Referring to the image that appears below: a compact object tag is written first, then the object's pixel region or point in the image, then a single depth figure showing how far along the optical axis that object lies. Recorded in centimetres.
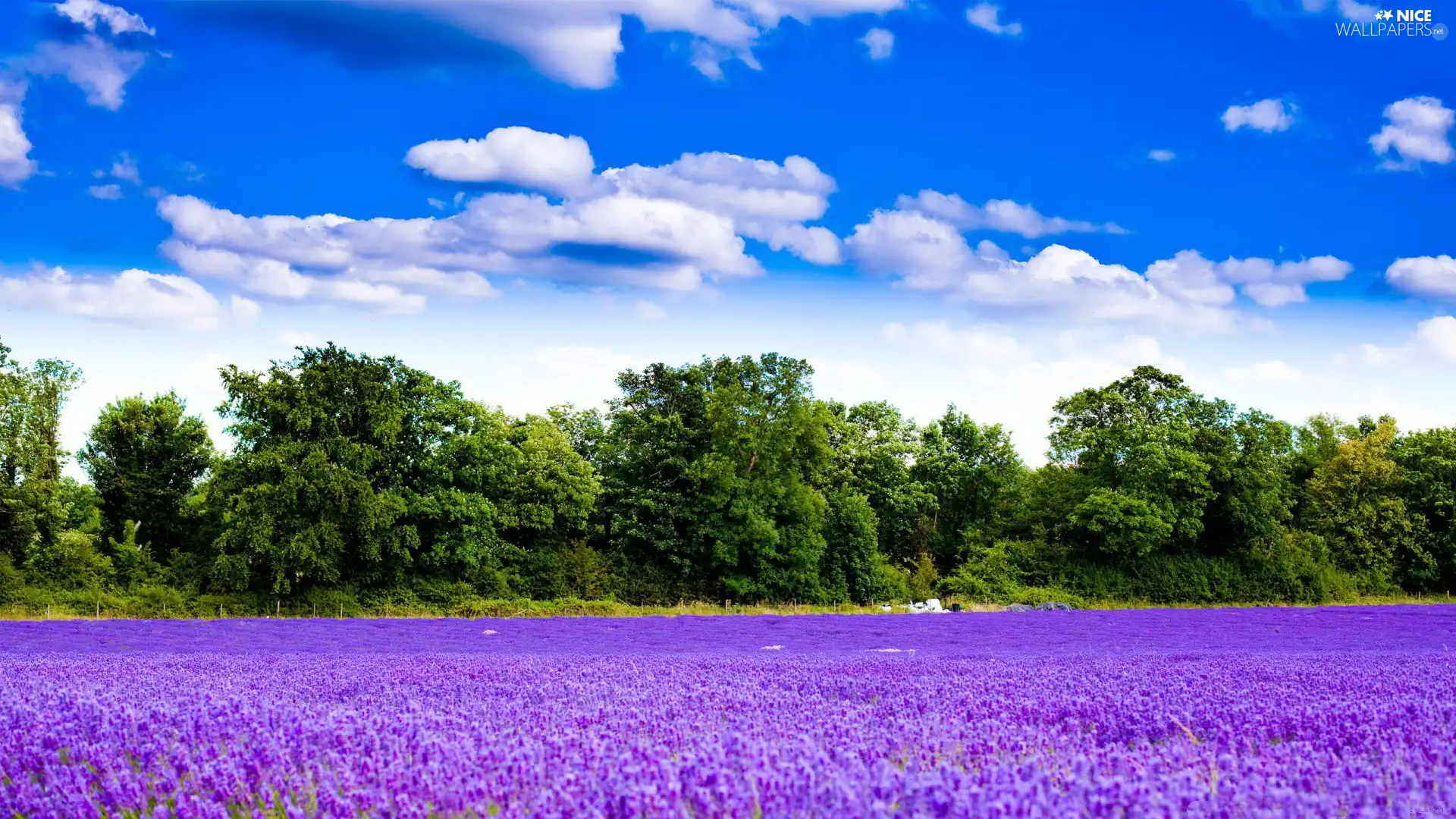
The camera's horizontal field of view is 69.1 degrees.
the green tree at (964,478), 4981
